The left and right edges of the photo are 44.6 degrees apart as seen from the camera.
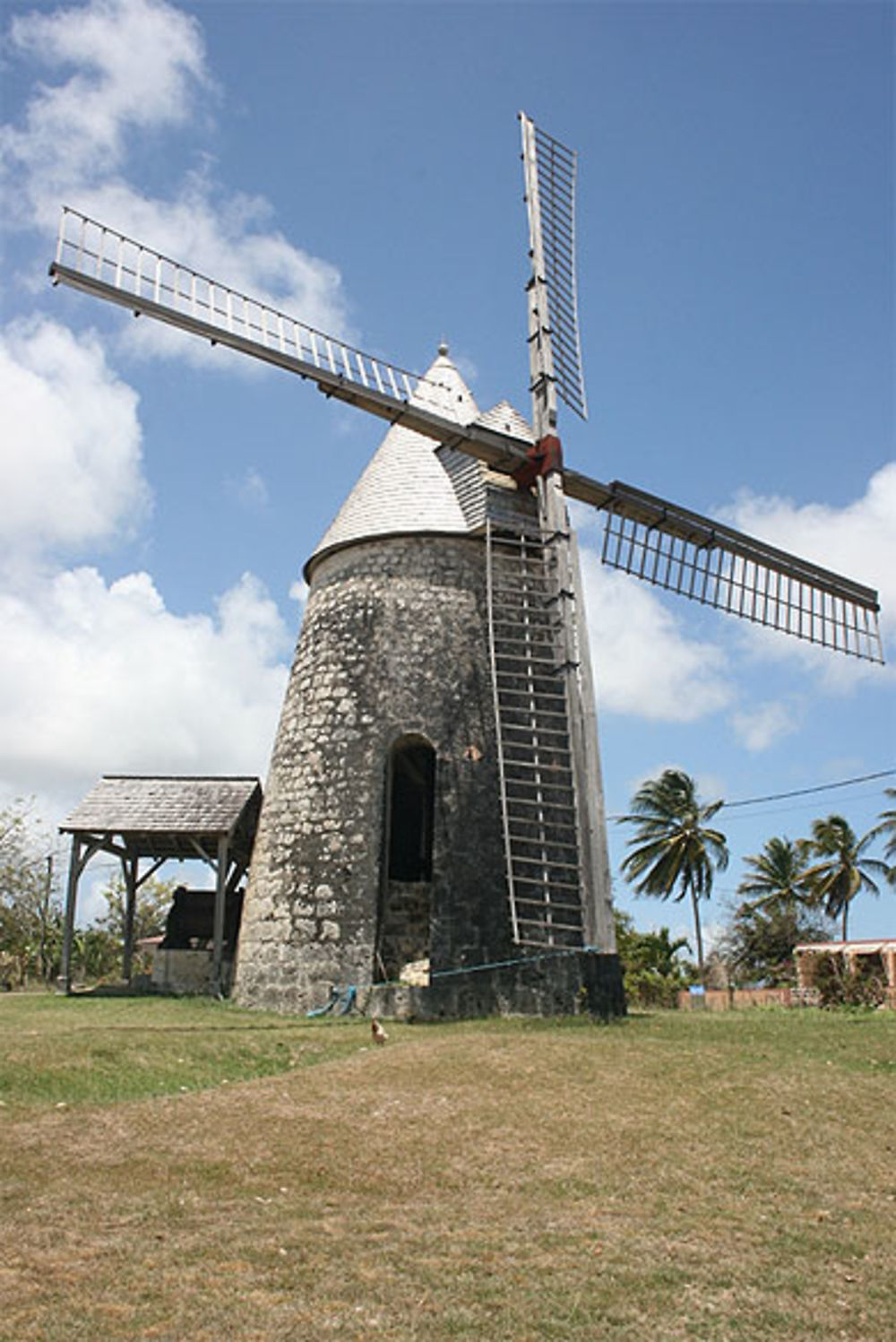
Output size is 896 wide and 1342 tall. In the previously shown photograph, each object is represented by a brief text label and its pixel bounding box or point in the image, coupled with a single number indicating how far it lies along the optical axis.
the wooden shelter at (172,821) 19.56
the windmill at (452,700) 14.70
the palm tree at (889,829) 40.47
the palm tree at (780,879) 43.44
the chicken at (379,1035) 12.00
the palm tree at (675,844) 40.94
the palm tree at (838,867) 41.31
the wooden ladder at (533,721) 14.75
